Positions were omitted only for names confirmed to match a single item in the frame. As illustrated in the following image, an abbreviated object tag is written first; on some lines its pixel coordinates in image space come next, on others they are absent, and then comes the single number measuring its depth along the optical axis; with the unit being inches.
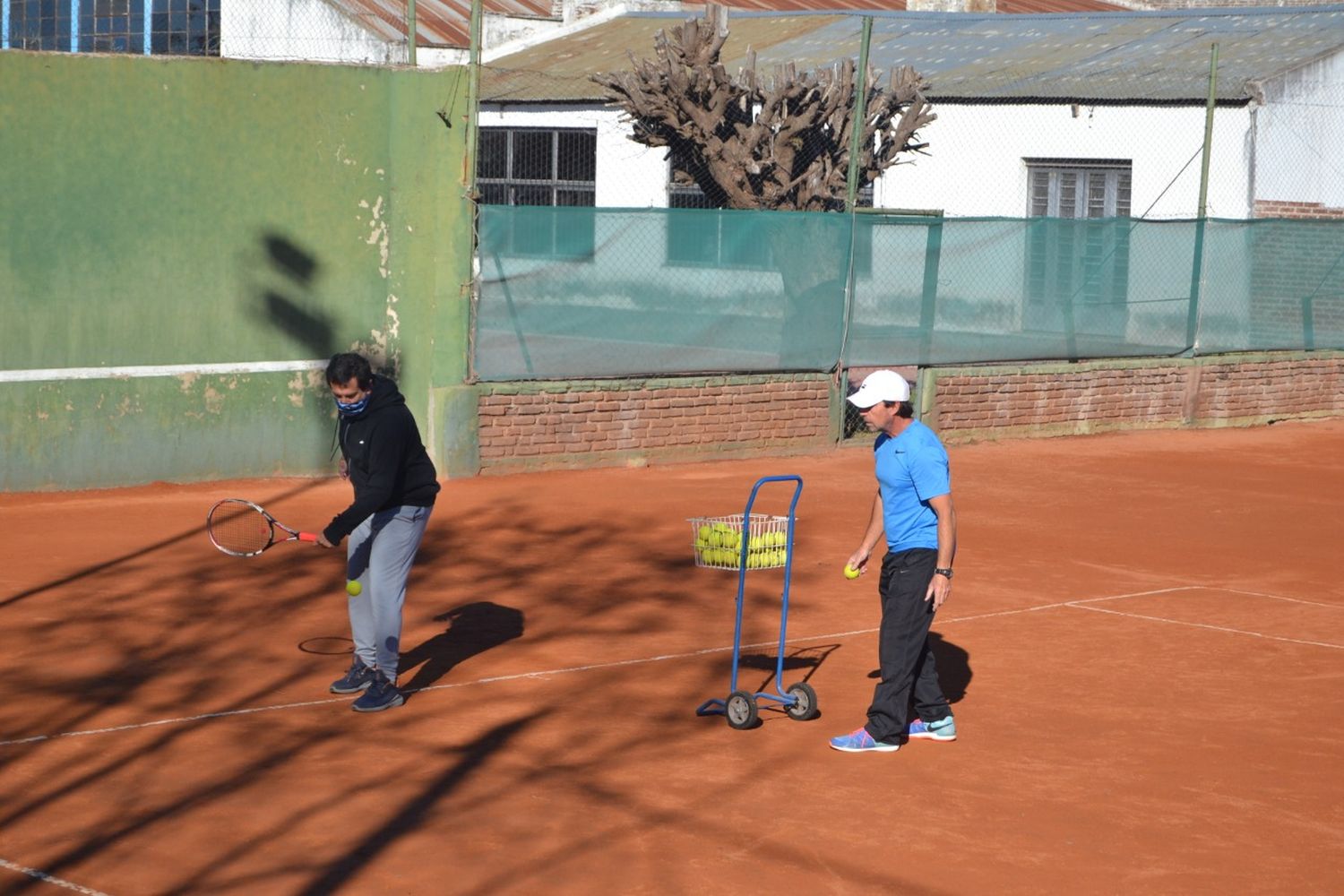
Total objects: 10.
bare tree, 819.4
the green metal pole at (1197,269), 818.2
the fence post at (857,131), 700.7
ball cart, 473.7
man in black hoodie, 323.3
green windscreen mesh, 628.1
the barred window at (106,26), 713.6
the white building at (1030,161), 730.8
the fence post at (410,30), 630.5
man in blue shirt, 309.1
